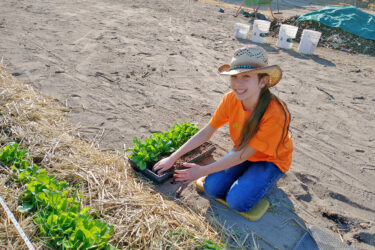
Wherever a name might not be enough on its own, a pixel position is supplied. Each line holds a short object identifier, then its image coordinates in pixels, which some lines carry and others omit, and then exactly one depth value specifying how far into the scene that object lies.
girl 2.42
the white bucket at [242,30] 8.12
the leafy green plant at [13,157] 2.88
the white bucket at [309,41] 7.34
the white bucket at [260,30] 7.94
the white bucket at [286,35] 7.63
